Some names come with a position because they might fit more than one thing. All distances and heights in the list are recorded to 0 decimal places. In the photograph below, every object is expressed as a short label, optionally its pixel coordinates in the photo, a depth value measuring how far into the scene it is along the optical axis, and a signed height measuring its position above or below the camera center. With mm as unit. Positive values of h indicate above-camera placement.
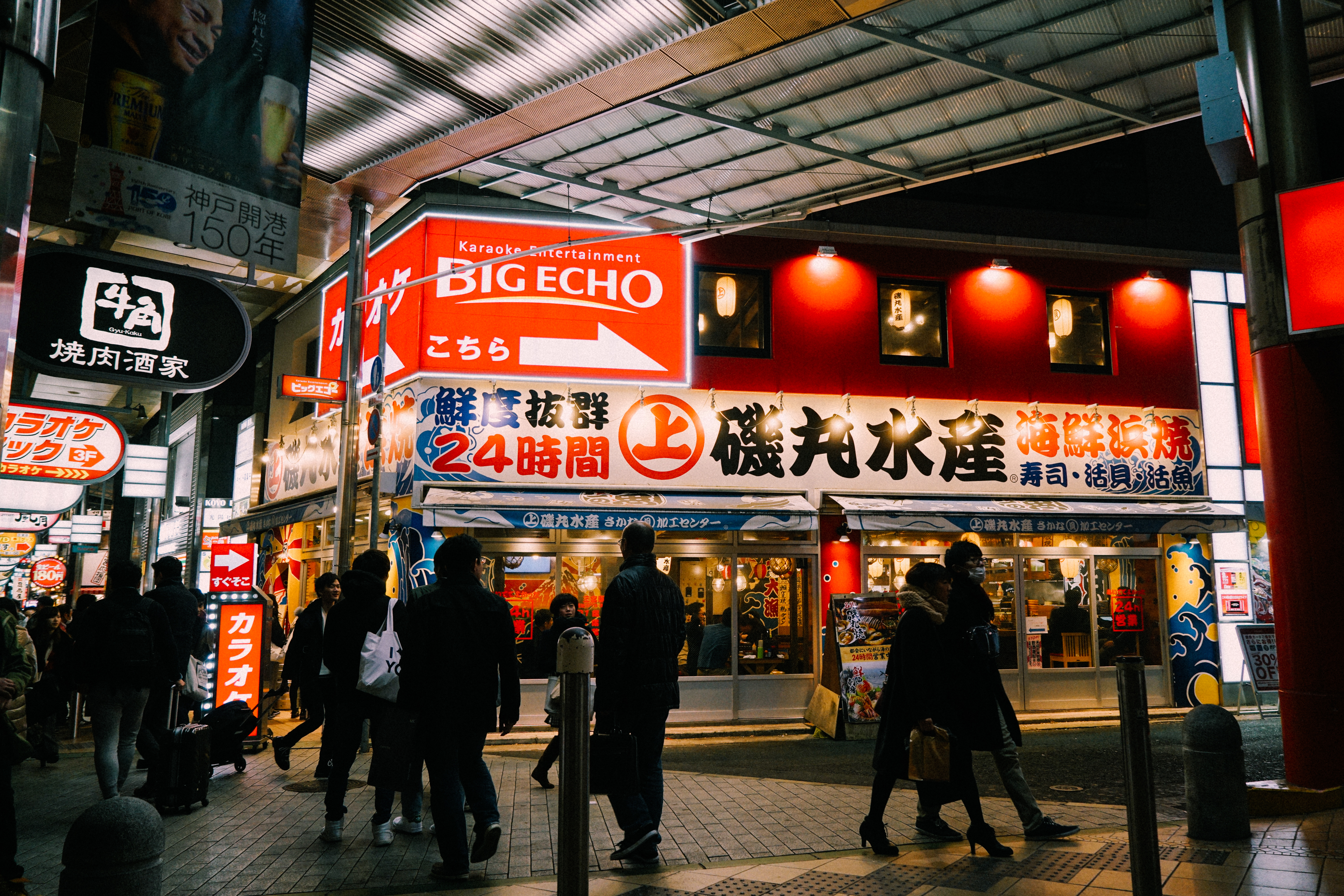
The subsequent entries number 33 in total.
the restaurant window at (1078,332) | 15484 +3968
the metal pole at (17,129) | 2768 +1349
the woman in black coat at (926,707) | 5777 -864
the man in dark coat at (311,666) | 8164 -857
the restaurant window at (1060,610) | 14547 -640
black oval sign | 5250 +1467
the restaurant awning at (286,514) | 14367 +972
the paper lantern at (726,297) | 14133 +4137
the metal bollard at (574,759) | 3600 -756
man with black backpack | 6980 -677
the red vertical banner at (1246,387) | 15586 +3074
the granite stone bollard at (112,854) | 3180 -975
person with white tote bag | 6098 -719
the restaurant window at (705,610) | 13320 -579
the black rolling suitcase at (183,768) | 7246 -1546
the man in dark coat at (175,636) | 7906 -597
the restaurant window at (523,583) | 12797 -172
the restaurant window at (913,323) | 14789 +3942
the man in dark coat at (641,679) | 5531 -653
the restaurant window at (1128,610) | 14820 -649
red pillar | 6828 +199
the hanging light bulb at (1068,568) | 14734 +24
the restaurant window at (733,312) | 14070 +3921
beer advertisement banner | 5039 +2590
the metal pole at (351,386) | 11203 +2220
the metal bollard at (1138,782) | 4406 -1030
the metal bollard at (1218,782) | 6023 -1385
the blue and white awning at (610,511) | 11930 +788
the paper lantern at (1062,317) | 15484 +4197
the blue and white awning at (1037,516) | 13203 +796
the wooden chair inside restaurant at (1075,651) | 14562 -1274
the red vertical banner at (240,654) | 9773 -880
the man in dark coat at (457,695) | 5312 -720
